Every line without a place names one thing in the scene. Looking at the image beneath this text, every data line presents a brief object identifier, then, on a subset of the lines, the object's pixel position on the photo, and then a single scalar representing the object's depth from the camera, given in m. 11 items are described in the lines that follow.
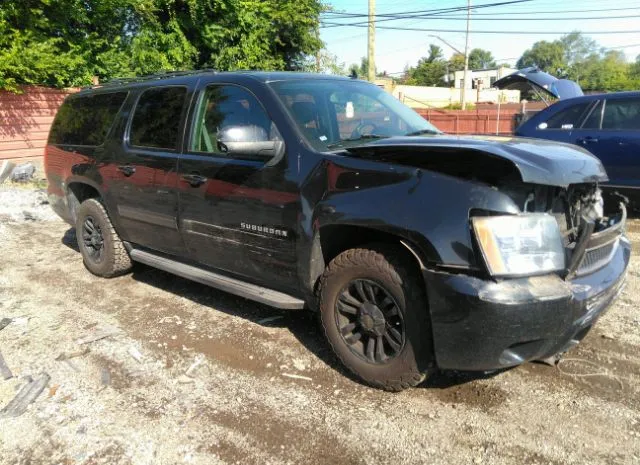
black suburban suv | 2.60
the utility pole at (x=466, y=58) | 39.80
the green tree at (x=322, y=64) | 21.24
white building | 75.89
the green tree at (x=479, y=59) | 116.25
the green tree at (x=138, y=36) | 13.70
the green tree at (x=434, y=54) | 92.38
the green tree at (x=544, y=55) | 107.97
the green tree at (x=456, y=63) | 90.03
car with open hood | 6.71
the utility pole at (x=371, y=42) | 18.95
